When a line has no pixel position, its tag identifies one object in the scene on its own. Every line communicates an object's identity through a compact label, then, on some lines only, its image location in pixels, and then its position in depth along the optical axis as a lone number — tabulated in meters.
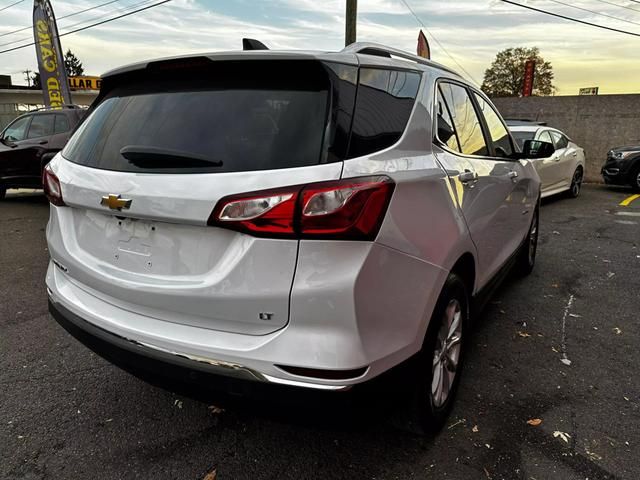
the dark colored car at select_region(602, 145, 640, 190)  11.45
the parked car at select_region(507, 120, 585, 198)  9.06
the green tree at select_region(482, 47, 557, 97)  62.72
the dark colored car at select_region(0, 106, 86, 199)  9.01
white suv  1.60
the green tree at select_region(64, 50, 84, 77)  85.69
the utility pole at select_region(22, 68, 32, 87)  72.76
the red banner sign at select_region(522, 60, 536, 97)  25.67
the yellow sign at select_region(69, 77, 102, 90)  33.47
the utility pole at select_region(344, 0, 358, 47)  13.15
